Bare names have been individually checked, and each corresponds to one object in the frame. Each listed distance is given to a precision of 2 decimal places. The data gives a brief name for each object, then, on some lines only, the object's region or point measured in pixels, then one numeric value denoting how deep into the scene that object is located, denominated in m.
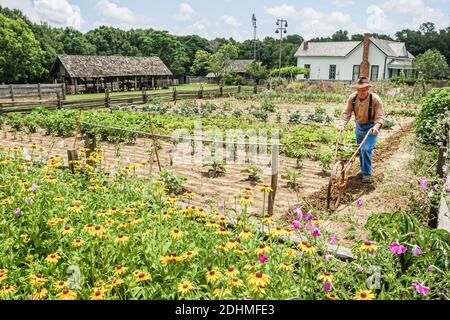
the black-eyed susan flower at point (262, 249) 2.53
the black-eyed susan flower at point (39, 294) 2.40
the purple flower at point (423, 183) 3.75
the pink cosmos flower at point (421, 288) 2.14
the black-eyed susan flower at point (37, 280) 2.48
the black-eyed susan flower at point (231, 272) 2.37
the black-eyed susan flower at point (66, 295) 2.23
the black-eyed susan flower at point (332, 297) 2.23
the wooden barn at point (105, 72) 35.91
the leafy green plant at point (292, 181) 6.52
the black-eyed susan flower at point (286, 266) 2.47
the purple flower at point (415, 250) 2.40
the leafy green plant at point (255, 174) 7.09
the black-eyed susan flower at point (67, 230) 2.85
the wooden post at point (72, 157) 6.37
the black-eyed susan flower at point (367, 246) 2.36
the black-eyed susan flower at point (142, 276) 2.43
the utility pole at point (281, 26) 32.56
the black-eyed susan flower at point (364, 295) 2.11
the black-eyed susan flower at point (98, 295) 2.28
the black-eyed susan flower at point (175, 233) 2.83
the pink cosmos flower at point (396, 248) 2.37
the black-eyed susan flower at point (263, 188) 3.36
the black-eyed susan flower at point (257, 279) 2.20
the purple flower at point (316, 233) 2.64
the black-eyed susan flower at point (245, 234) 2.70
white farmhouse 48.59
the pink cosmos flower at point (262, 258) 2.53
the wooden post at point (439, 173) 4.55
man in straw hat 6.30
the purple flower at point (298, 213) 2.95
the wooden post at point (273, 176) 5.00
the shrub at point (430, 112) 8.81
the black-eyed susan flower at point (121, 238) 2.79
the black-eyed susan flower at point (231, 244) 2.67
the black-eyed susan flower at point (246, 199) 3.12
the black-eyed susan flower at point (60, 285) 2.43
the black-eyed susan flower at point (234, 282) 2.30
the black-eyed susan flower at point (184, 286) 2.31
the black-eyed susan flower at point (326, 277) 2.27
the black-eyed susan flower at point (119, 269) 2.54
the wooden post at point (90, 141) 6.89
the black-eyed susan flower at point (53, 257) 2.63
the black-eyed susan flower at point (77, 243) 2.81
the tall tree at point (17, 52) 37.00
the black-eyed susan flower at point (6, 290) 2.38
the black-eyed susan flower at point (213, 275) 2.35
